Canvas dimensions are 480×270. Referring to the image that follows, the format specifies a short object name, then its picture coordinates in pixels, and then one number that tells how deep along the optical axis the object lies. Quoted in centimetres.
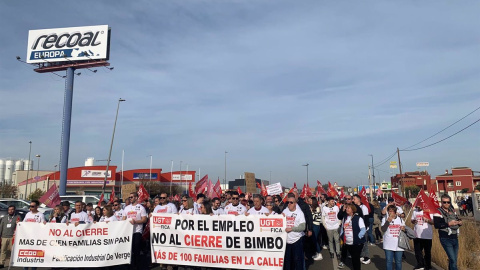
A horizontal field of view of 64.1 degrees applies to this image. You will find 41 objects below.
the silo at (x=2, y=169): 11644
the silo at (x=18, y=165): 11634
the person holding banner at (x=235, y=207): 928
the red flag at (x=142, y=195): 1305
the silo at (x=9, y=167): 11385
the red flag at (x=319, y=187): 2075
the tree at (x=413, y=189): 6751
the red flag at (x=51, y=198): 1269
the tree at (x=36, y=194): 4484
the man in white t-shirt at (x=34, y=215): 909
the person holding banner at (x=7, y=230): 955
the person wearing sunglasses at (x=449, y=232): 765
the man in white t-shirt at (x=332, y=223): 1038
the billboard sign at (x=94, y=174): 5754
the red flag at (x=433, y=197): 834
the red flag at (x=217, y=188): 1670
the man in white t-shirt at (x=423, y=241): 882
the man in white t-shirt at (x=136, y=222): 859
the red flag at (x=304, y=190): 1911
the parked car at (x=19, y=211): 1791
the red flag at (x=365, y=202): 1150
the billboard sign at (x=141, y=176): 6273
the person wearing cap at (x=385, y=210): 902
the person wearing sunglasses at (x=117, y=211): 946
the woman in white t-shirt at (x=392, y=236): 751
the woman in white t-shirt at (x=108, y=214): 881
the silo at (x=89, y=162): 8781
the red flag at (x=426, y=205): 826
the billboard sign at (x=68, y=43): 3778
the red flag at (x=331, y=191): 2122
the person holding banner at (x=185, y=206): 901
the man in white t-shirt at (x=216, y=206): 954
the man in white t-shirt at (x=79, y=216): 905
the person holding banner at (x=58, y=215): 988
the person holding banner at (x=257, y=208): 823
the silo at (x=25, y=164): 11509
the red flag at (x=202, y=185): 1544
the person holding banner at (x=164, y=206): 962
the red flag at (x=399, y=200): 1215
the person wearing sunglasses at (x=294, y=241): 741
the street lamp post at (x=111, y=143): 3264
